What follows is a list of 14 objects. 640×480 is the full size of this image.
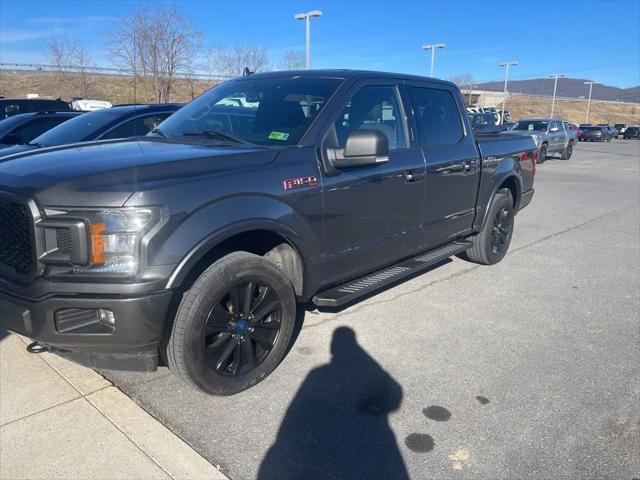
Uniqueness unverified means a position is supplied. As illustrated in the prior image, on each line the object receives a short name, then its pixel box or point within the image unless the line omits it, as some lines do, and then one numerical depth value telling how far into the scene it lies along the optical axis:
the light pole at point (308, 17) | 23.48
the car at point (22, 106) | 11.83
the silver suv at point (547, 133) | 20.69
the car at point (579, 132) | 41.84
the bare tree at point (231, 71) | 30.03
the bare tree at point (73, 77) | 28.77
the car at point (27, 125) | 7.13
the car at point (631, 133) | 53.97
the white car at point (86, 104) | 20.89
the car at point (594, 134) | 41.53
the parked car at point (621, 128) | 58.41
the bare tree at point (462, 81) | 87.69
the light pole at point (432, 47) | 35.70
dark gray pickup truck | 2.48
